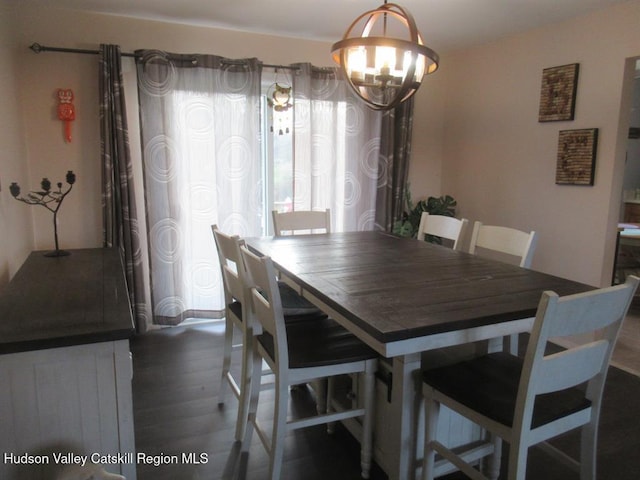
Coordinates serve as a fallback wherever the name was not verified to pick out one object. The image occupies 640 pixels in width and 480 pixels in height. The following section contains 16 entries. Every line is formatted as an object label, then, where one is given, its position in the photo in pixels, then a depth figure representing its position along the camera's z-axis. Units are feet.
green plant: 12.62
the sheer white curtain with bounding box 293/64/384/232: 11.60
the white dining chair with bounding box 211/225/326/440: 6.22
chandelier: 5.73
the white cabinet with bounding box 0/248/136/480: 4.11
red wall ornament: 9.75
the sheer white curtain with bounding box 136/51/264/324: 10.29
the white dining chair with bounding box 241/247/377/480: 5.10
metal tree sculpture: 7.18
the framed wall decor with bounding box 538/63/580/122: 9.82
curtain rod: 9.37
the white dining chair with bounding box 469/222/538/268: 6.90
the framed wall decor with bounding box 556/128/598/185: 9.46
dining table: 4.31
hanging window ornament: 11.18
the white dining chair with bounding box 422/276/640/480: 3.83
